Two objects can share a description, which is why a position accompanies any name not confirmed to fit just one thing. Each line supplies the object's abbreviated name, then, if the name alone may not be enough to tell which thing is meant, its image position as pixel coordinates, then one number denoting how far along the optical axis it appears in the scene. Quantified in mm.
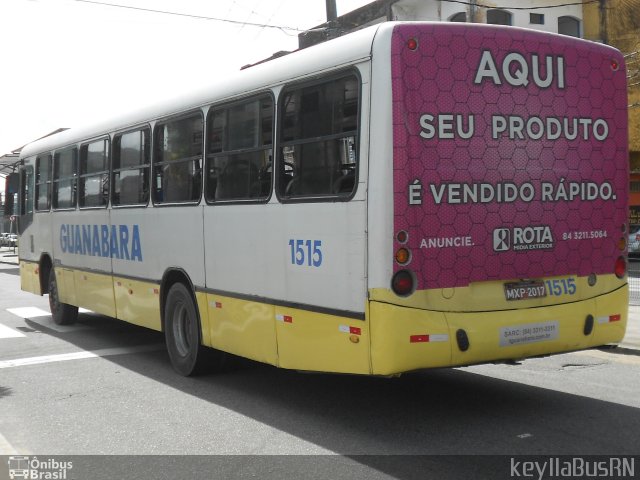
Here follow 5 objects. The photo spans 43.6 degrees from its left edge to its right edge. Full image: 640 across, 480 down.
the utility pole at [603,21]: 30250
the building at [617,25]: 29578
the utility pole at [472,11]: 27094
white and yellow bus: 5711
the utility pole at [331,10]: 18391
